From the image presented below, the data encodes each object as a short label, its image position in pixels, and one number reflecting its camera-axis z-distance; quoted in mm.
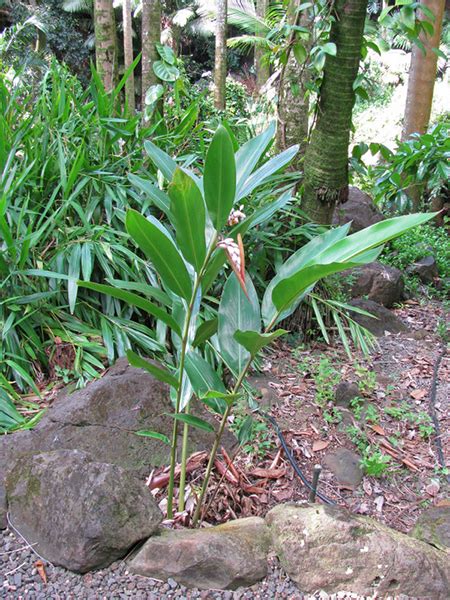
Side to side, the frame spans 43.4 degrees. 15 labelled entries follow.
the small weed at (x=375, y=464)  2426
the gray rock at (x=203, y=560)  1521
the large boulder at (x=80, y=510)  1531
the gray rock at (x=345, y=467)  2432
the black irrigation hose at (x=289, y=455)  2296
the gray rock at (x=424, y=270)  4871
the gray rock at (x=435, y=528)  1743
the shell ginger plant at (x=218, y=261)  1208
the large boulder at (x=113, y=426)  2205
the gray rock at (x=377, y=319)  3812
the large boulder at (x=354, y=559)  1495
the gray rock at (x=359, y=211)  5077
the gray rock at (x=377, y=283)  4137
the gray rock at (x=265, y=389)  2862
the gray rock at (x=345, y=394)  2896
